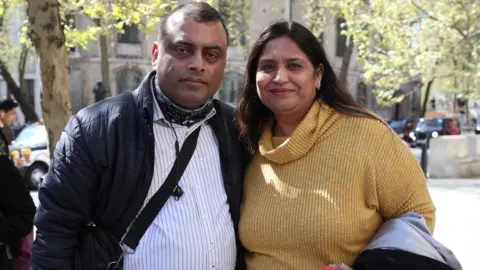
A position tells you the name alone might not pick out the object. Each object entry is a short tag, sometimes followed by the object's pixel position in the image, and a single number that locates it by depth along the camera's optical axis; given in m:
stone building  30.45
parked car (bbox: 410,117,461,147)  25.53
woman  2.46
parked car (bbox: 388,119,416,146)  28.05
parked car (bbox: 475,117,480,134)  28.79
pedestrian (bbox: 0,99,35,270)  3.05
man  2.28
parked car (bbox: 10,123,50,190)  12.95
